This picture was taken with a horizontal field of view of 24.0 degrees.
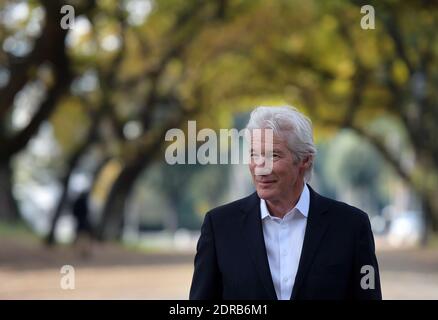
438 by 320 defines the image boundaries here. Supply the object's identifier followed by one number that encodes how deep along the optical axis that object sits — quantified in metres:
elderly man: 3.76
